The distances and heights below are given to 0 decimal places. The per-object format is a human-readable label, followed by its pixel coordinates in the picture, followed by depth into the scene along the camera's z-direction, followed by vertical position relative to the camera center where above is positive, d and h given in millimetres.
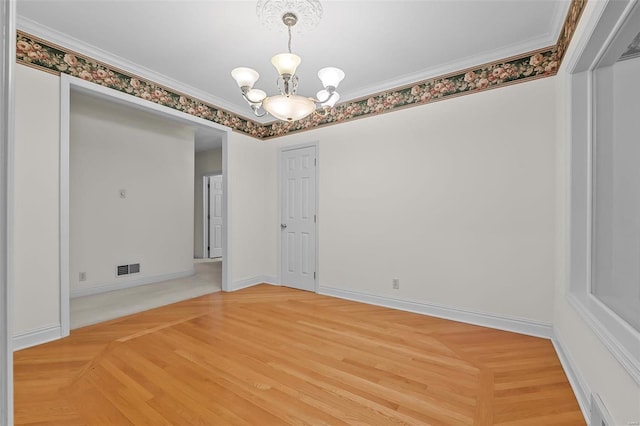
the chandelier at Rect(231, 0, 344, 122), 2137 +949
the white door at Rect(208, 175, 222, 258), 7680 -105
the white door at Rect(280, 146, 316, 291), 4457 -78
